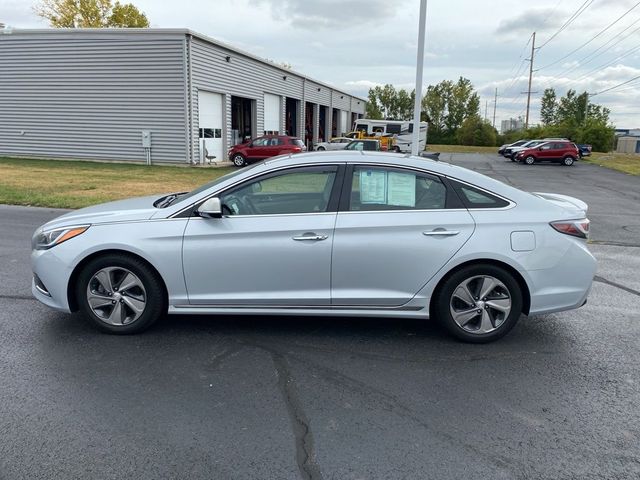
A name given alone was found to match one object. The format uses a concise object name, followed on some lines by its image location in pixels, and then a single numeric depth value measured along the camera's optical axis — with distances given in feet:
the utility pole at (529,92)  243.60
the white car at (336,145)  91.71
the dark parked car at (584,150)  158.30
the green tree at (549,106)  377.50
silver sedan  13.93
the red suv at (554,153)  126.82
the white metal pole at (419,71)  37.08
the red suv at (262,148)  87.97
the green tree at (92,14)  177.68
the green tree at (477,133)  294.05
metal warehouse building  77.77
